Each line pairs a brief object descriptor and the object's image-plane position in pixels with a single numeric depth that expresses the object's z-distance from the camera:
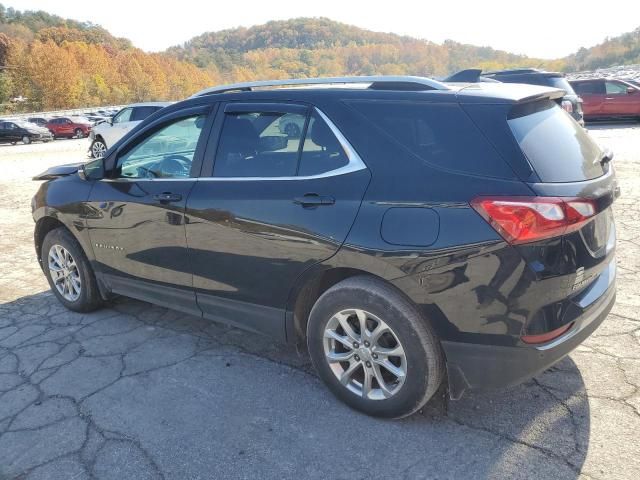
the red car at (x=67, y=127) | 32.84
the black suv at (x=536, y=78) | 12.95
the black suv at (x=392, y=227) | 2.39
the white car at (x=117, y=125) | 16.64
